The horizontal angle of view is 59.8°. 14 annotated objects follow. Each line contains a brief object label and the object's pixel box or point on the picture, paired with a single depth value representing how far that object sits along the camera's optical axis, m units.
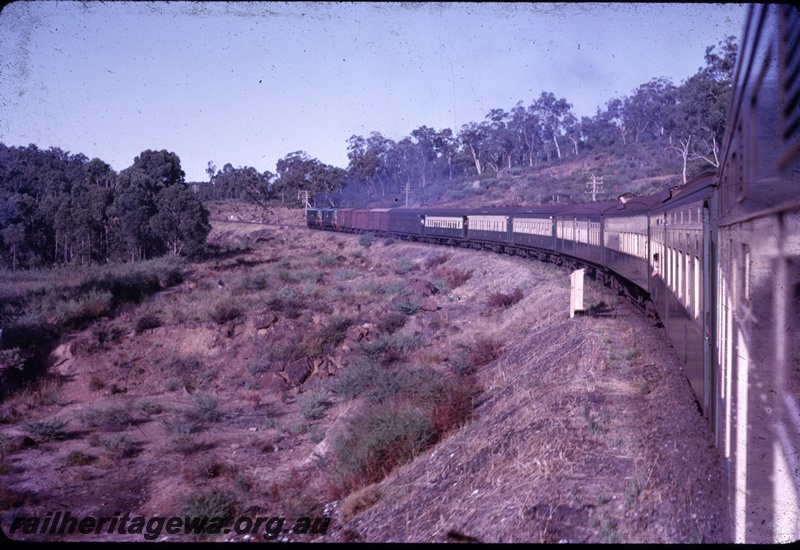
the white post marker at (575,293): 15.34
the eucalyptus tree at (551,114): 89.88
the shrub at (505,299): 22.75
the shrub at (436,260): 37.22
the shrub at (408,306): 24.56
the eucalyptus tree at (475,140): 92.78
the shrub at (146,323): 25.26
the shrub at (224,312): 25.42
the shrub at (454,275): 30.83
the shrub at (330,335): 21.94
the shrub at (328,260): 42.50
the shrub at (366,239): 52.09
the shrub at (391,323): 22.94
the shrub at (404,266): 36.69
